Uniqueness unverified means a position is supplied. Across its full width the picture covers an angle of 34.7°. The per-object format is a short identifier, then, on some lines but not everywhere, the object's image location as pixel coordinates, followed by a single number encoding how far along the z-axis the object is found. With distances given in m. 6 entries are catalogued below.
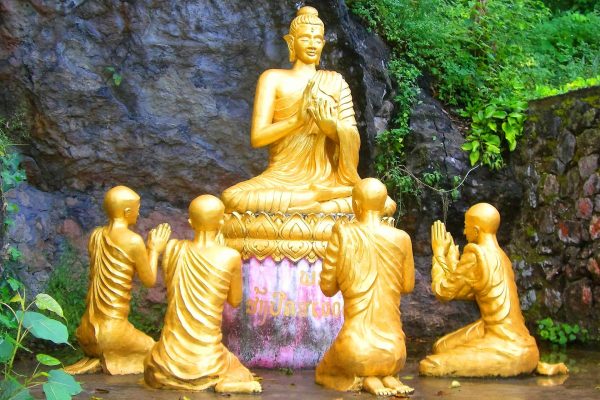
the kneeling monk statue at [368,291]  5.64
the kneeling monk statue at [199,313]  5.68
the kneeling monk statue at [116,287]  6.38
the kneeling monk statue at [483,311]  6.28
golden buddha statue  7.07
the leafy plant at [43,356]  3.88
